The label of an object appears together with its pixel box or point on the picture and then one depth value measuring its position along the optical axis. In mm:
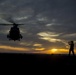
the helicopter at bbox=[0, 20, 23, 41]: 58978
